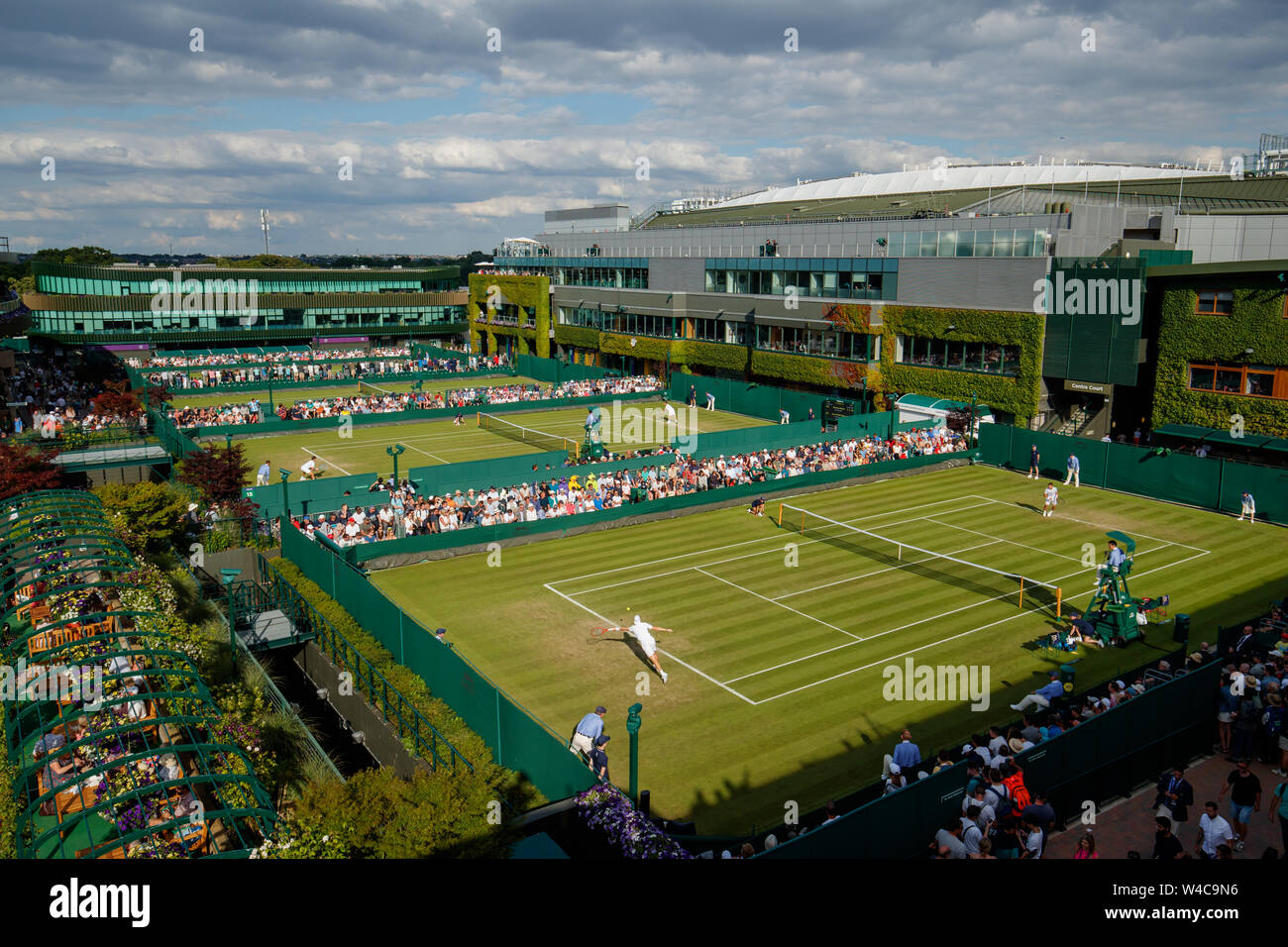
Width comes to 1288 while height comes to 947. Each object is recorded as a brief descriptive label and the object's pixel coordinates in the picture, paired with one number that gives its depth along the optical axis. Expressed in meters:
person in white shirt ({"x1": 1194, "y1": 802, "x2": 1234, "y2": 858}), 12.05
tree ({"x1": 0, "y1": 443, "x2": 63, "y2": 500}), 26.53
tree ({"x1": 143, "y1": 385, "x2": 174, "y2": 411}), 51.19
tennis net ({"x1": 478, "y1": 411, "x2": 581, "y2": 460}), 46.81
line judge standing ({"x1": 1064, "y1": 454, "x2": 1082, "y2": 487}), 38.19
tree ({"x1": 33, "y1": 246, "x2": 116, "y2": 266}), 132.12
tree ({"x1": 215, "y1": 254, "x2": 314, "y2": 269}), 132.12
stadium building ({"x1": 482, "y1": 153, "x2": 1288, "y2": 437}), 39.59
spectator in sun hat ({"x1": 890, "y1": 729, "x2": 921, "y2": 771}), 14.62
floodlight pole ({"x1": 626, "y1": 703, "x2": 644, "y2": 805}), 13.35
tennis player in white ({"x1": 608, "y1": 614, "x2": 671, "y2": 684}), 19.64
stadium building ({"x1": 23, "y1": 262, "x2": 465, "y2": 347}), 81.12
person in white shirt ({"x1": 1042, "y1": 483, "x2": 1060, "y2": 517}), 32.97
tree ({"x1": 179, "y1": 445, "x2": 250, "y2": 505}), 32.28
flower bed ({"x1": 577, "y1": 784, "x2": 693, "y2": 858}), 11.59
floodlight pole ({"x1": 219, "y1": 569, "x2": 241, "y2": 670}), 18.94
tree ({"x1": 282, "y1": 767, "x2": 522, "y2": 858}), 10.05
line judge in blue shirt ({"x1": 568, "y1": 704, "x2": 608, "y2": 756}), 14.91
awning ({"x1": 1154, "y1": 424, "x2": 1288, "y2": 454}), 36.59
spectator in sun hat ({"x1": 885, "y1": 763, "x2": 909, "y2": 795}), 14.05
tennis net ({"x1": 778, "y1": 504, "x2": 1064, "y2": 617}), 25.47
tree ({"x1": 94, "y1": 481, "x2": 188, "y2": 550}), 25.98
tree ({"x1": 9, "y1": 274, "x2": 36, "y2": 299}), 112.29
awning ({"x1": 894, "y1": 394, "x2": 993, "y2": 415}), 47.34
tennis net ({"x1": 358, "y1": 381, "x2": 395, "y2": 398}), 61.78
